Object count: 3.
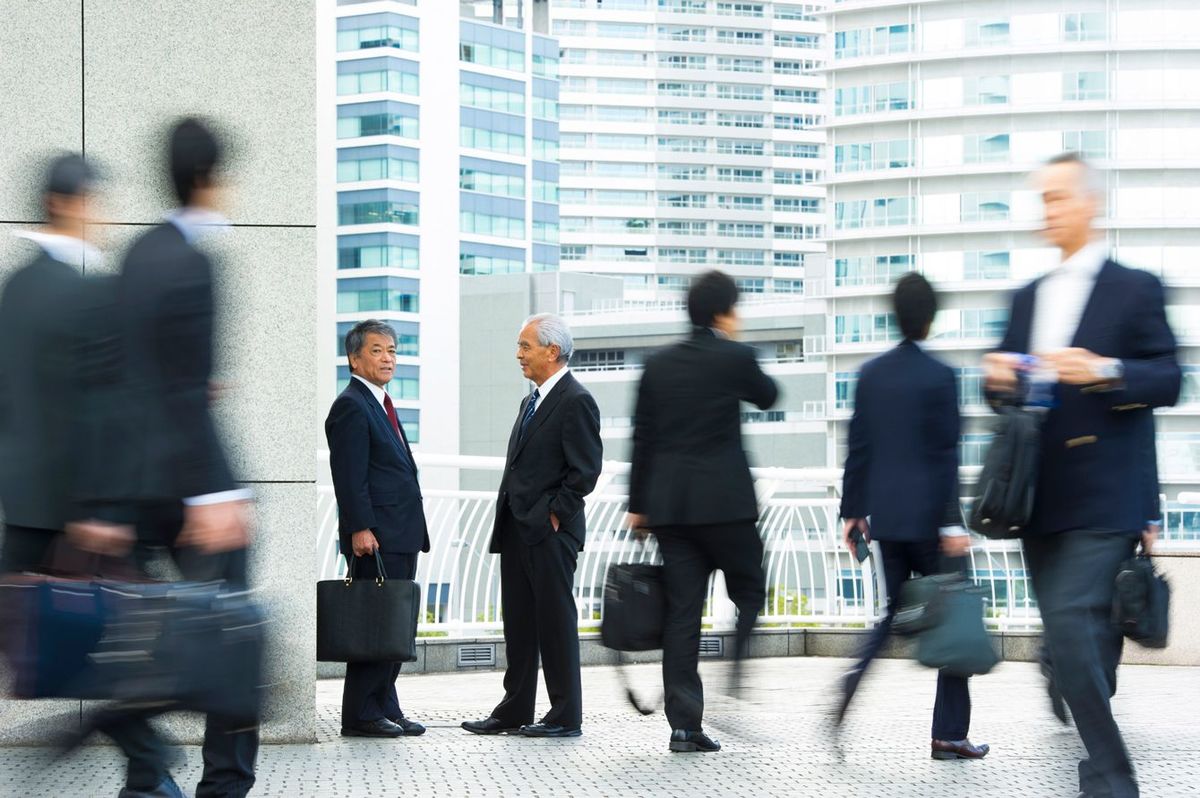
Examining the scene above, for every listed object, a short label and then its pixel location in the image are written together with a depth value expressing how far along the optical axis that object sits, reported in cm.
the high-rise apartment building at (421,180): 12862
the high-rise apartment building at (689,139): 16362
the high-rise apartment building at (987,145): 10812
